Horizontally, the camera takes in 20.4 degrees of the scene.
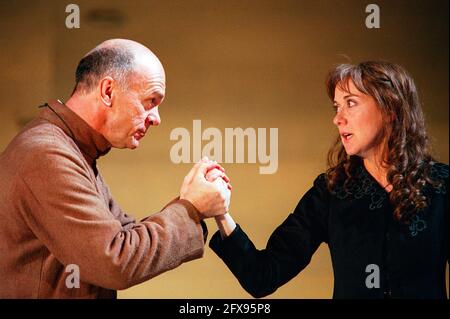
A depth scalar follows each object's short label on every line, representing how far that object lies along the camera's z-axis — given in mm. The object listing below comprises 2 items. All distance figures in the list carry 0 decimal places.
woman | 2698
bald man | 2426
